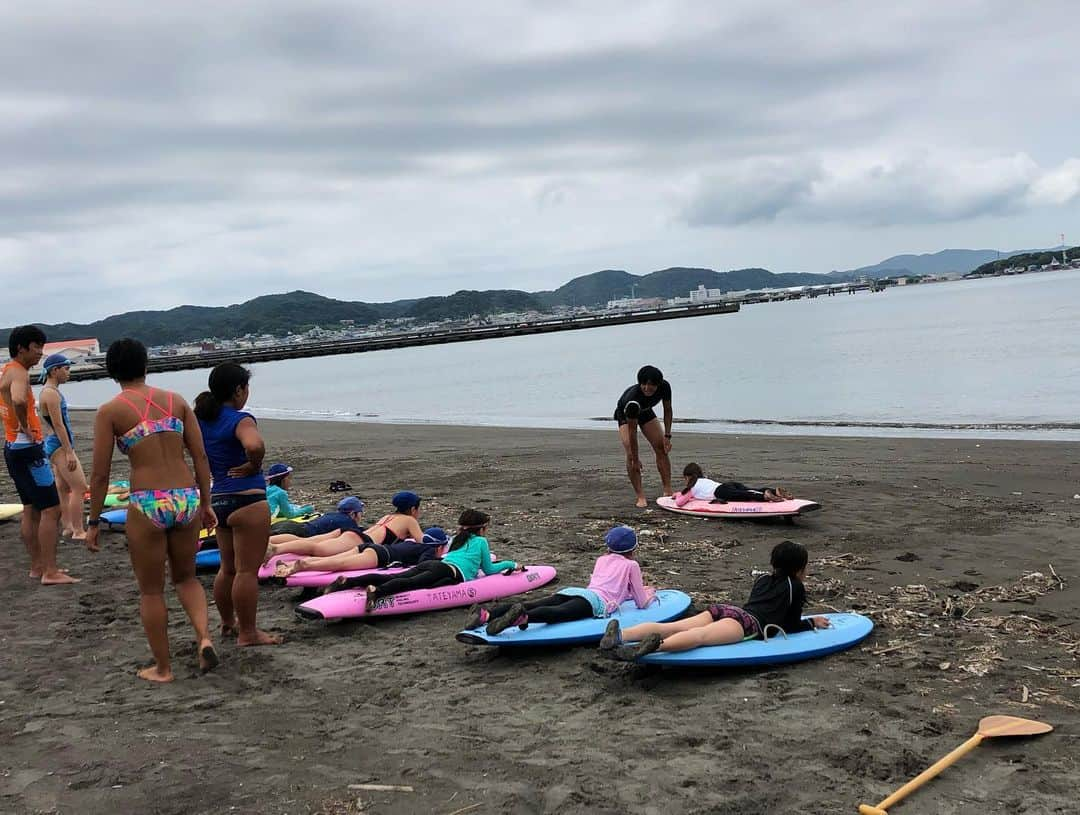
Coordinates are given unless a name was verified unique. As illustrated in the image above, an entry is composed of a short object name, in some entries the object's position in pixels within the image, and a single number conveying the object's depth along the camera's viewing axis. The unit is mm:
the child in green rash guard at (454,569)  7160
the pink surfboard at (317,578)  7688
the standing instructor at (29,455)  7559
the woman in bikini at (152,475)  5262
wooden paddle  4195
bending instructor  11438
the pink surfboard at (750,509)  9930
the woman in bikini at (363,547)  7941
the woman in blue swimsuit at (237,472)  5855
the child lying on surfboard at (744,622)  5457
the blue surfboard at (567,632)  6020
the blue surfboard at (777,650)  5551
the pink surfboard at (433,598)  6820
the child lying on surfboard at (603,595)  6250
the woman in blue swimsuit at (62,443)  8039
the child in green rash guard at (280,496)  10148
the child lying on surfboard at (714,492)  10367
